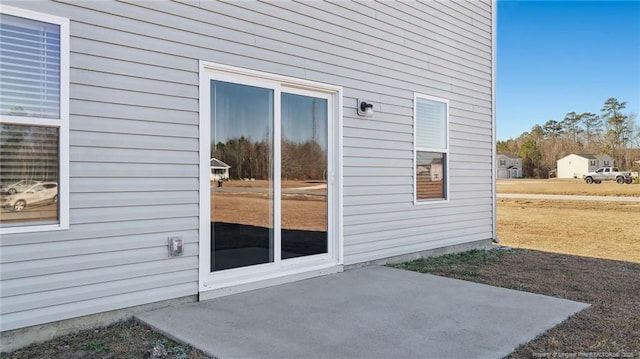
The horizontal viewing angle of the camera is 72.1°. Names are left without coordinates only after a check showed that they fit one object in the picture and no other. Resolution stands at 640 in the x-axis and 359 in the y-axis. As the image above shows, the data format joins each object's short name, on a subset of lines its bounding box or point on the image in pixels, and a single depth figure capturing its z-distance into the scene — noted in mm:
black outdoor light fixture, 5094
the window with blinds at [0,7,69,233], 2809
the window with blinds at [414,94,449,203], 5965
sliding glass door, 3969
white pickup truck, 35094
